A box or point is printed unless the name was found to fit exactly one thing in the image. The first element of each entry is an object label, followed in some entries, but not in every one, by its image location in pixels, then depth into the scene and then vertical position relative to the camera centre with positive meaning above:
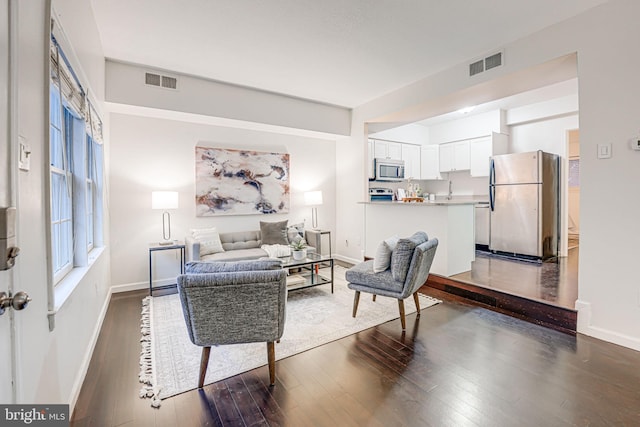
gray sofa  3.97 -0.55
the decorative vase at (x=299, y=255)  3.72 -0.58
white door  0.92 +0.06
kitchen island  3.95 -0.27
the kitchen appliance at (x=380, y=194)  5.76 +0.27
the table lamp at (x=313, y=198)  5.25 +0.19
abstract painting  4.55 +0.45
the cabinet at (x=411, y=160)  6.64 +1.08
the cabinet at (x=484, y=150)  5.72 +1.13
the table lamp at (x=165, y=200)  3.87 +0.13
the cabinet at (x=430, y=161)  6.80 +1.07
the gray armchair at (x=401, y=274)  2.72 -0.65
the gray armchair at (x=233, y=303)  1.82 -0.59
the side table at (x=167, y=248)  3.78 -0.51
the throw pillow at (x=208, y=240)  4.07 -0.43
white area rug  2.09 -1.14
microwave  5.84 +0.78
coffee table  3.57 -0.90
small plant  3.79 -0.49
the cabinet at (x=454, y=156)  6.26 +1.11
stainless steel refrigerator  4.94 +0.04
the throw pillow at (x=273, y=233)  4.63 -0.39
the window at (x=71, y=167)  1.89 +0.35
